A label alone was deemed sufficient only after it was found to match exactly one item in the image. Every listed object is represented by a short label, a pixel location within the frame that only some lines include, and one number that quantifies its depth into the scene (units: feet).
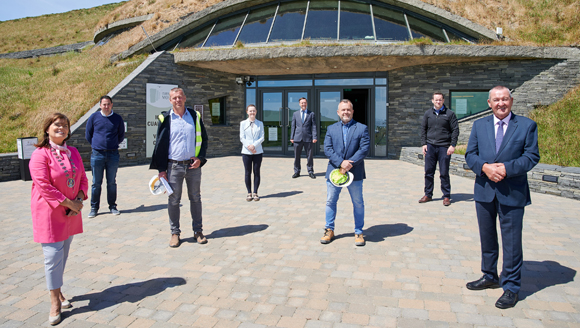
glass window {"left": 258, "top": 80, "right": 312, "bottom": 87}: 52.85
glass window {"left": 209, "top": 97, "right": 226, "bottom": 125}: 53.21
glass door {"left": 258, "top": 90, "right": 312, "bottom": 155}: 53.72
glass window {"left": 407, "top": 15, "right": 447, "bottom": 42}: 48.03
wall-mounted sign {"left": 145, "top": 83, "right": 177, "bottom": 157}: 45.34
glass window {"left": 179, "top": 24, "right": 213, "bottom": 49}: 54.19
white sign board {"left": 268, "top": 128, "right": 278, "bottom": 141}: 54.54
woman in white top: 24.95
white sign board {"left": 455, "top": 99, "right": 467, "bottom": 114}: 47.86
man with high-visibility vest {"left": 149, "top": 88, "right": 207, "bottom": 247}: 15.78
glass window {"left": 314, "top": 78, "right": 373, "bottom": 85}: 51.21
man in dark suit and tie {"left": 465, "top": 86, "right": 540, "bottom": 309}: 11.12
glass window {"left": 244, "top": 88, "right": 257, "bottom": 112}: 55.26
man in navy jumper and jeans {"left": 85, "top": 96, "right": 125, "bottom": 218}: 21.66
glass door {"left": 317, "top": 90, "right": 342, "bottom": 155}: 52.39
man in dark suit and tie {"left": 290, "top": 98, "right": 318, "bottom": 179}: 34.14
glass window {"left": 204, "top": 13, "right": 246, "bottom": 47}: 52.85
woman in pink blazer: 10.25
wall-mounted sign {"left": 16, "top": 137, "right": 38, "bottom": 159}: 33.94
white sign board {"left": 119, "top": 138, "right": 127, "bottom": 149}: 42.64
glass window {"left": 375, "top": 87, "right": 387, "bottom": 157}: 50.92
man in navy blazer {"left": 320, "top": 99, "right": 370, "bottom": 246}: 16.22
